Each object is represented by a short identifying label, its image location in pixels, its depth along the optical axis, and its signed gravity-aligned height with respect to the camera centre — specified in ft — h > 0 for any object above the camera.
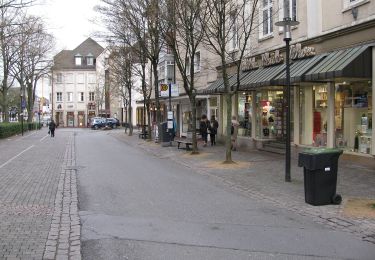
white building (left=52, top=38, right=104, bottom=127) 324.19 +15.05
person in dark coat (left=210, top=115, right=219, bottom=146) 91.09 -2.00
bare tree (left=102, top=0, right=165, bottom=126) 83.61 +16.25
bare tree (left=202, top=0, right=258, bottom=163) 57.52 +10.61
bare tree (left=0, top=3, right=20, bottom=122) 155.84 +17.13
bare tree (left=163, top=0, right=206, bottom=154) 64.13 +12.10
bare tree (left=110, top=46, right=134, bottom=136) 122.41 +13.80
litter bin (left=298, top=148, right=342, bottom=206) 32.55 -3.63
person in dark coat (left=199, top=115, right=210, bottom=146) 90.27 -1.63
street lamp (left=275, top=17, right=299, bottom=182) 42.90 +3.54
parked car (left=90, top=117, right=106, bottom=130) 245.65 -1.96
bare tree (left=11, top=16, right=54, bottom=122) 175.83 +20.55
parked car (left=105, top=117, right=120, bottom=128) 246.27 -1.65
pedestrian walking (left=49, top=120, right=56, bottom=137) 152.96 -2.50
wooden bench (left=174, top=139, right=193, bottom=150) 81.61 -3.88
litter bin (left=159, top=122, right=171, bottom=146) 95.66 -3.27
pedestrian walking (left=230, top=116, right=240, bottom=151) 79.60 -2.43
